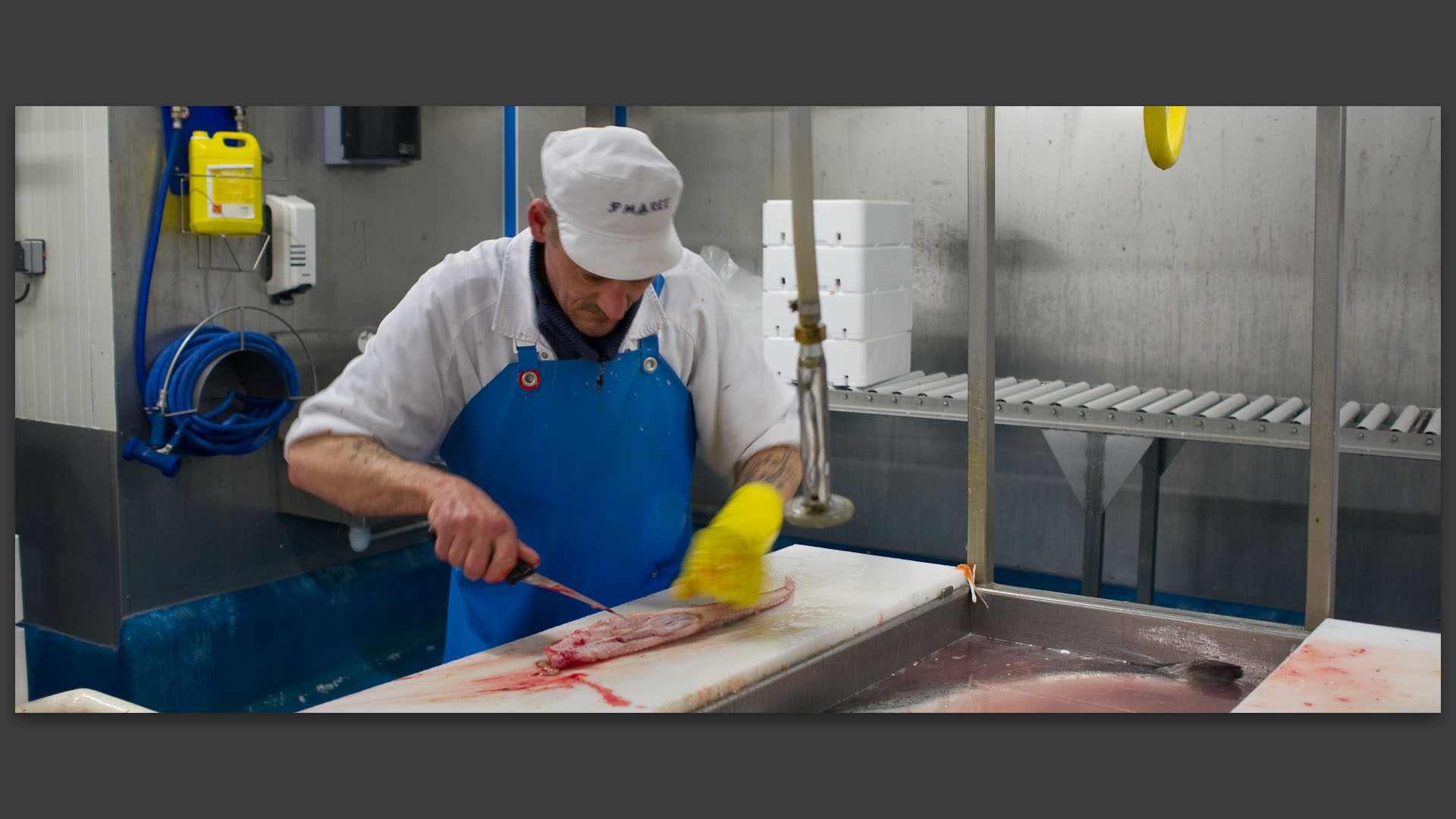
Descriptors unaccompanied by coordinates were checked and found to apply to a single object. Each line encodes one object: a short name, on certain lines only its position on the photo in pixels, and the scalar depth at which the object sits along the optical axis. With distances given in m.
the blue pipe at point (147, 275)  3.41
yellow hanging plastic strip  2.16
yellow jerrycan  3.42
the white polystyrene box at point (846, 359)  4.21
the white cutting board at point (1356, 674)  1.74
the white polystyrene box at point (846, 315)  4.16
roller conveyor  3.53
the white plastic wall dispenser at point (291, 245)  3.73
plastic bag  4.93
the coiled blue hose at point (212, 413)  3.45
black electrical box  3.85
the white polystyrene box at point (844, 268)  4.11
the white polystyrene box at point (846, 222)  4.07
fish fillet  1.77
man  1.90
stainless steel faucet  1.54
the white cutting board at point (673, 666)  1.63
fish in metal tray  2.03
